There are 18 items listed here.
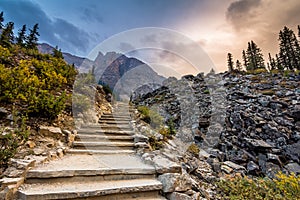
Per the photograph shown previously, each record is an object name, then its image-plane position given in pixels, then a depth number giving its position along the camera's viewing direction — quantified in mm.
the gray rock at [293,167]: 5341
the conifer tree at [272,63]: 31194
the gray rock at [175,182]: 2484
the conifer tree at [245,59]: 30812
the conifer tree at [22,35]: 21044
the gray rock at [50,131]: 3504
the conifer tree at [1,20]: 19895
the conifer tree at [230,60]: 30891
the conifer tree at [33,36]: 20266
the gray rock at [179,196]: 2350
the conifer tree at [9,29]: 17516
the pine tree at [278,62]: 26186
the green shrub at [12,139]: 2337
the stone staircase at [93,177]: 2176
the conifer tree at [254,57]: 27812
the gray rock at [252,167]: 5428
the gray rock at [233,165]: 5102
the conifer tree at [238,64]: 34578
